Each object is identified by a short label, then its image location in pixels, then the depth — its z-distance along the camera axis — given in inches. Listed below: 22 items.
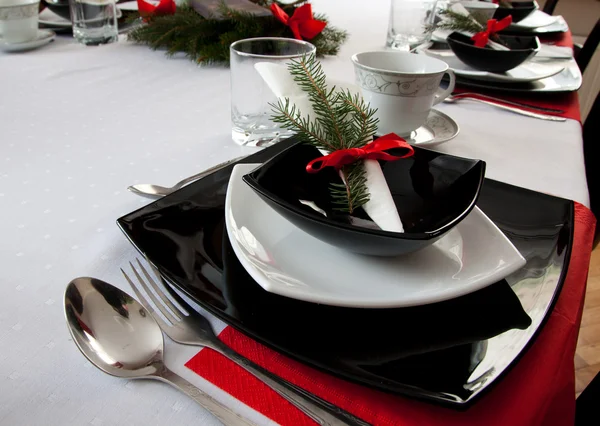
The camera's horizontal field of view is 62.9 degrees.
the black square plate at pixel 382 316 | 10.2
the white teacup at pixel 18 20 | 31.5
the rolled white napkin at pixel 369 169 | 13.5
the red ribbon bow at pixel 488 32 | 33.2
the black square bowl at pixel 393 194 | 11.8
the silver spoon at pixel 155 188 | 17.6
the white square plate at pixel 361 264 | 11.4
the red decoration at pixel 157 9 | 36.5
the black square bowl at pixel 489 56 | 29.1
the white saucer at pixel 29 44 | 33.2
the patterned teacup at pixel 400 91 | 21.2
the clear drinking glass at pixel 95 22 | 35.6
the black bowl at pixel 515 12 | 48.3
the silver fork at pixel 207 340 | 10.1
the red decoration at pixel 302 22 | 34.3
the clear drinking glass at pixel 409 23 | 38.8
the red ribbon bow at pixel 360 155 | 14.7
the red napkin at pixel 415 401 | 10.1
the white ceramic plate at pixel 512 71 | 30.3
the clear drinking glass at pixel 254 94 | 22.5
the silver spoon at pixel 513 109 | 27.1
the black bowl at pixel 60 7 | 39.3
